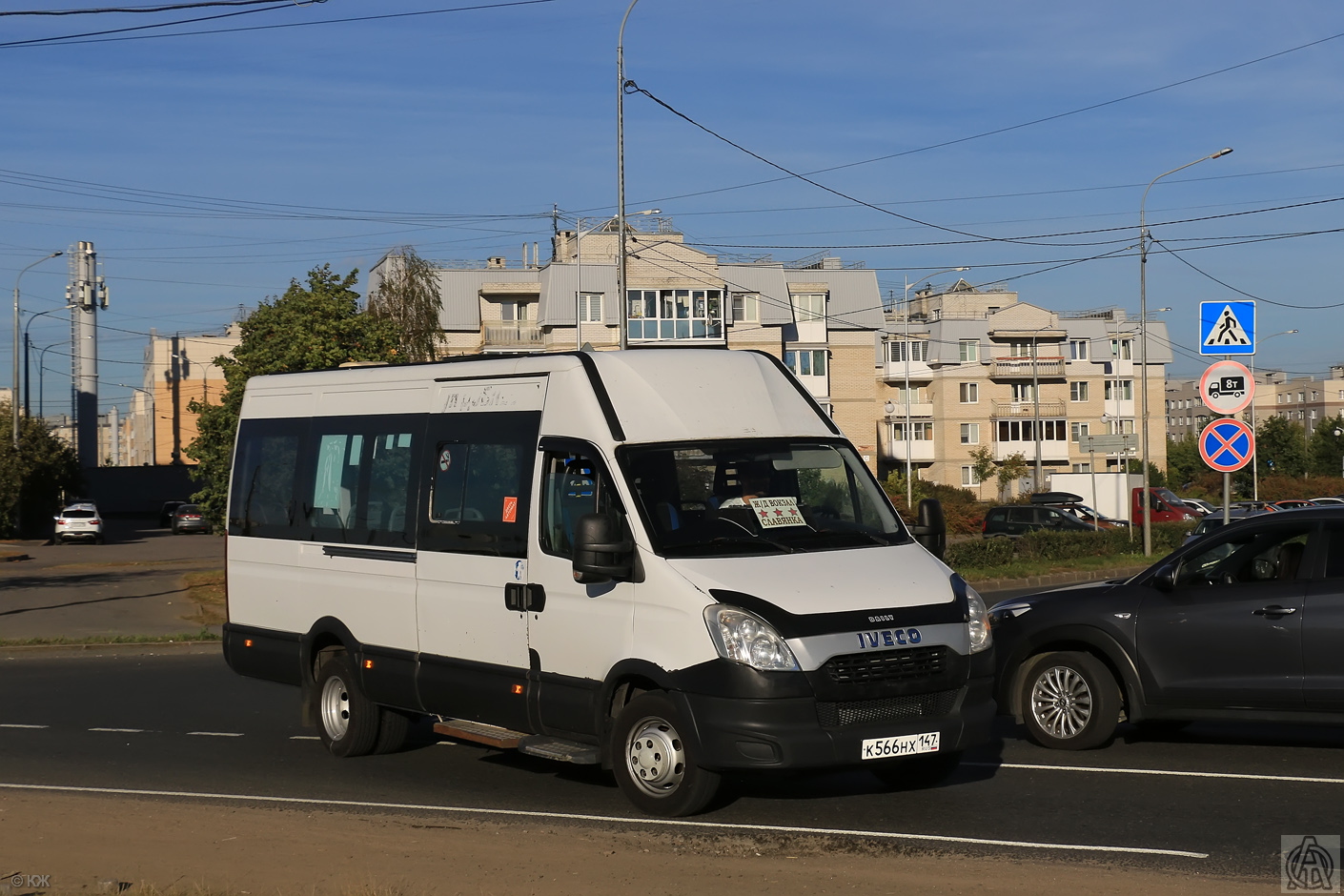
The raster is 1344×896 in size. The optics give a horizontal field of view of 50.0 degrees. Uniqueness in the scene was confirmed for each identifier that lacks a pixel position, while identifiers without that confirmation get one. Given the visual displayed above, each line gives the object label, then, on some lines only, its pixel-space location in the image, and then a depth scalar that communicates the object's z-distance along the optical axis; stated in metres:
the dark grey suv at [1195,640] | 8.95
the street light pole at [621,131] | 31.36
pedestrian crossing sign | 17.72
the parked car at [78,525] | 55.44
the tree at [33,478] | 56.06
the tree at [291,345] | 31.23
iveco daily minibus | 7.50
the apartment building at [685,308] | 78.94
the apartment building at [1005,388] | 102.00
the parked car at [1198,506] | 58.62
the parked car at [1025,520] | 45.03
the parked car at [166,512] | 73.31
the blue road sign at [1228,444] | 18.52
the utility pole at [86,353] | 89.44
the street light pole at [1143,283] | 35.71
